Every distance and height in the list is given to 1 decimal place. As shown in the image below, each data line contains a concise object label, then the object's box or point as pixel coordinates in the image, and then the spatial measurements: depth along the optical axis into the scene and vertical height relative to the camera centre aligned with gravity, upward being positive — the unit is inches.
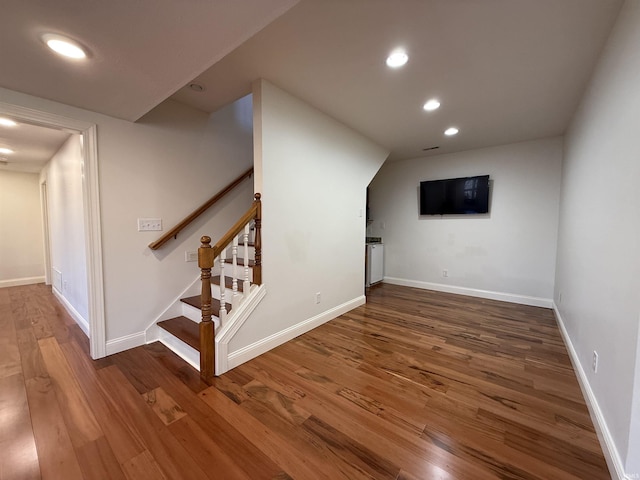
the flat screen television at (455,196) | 154.4 +21.4
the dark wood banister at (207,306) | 71.3 -23.3
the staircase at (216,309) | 73.0 -28.4
